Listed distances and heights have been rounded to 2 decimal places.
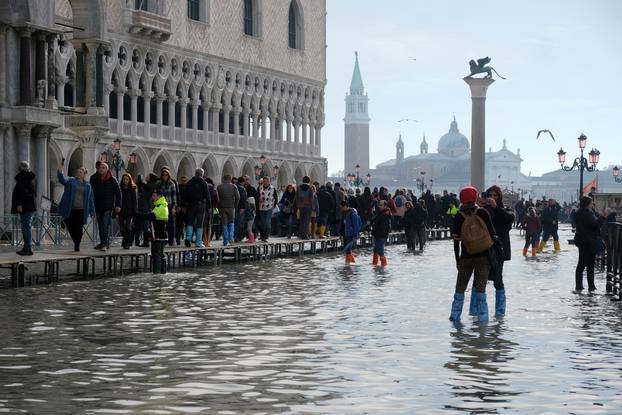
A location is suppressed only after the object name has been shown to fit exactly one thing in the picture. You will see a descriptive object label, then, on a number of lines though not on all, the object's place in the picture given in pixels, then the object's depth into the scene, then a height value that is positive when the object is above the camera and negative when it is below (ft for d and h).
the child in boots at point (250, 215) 90.63 +0.43
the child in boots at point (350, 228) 83.25 -0.45
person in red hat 44.14 -0.71
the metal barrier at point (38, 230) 75.10 -0.41
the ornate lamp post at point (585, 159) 144.95 +6.65
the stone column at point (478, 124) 167.02 +11.85
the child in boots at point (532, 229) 102.06 -0.70
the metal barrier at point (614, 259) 56.24 -1.70
